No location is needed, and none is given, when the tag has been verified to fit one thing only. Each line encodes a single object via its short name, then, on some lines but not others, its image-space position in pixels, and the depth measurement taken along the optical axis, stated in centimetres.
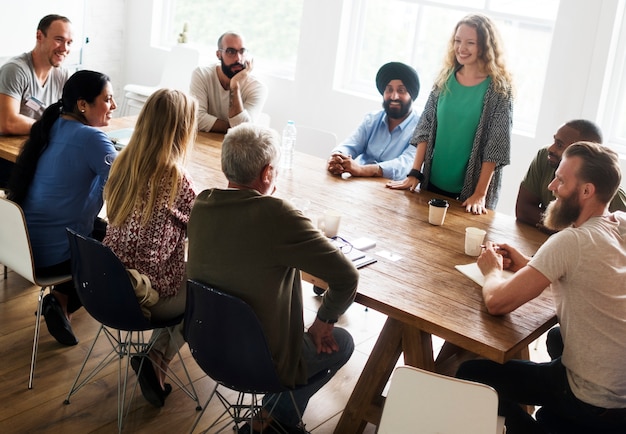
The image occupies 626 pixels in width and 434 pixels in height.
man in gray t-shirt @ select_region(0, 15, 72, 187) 394
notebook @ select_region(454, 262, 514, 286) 273
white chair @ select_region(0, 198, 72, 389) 288
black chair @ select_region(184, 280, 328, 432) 233
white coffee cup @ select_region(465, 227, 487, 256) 294
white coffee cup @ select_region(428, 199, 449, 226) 325
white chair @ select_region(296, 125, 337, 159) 493
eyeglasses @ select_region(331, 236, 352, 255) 286
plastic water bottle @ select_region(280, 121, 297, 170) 398
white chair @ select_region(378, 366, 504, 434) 200
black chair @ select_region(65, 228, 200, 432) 263
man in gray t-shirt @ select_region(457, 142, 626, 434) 236
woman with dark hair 316
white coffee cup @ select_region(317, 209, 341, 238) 296
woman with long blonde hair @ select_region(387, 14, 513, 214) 363
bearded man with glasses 464
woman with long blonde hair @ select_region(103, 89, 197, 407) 279
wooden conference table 241
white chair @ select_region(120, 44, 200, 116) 664
